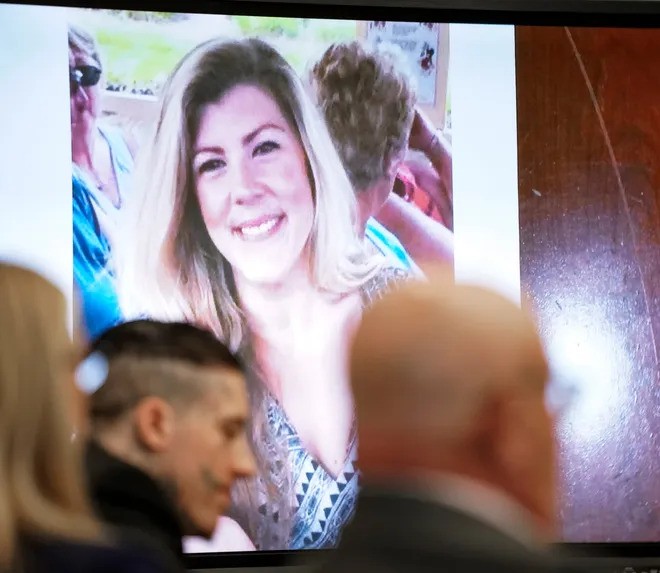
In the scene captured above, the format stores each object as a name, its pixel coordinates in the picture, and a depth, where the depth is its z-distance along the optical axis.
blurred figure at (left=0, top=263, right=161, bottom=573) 4.04
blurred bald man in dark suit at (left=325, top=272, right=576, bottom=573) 3.86
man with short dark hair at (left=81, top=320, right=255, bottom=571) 4.27
